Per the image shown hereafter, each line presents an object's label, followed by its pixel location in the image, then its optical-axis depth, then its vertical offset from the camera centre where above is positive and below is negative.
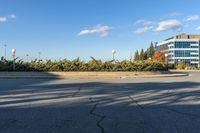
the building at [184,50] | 71.70 +7.23
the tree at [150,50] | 68.74 +7.10
